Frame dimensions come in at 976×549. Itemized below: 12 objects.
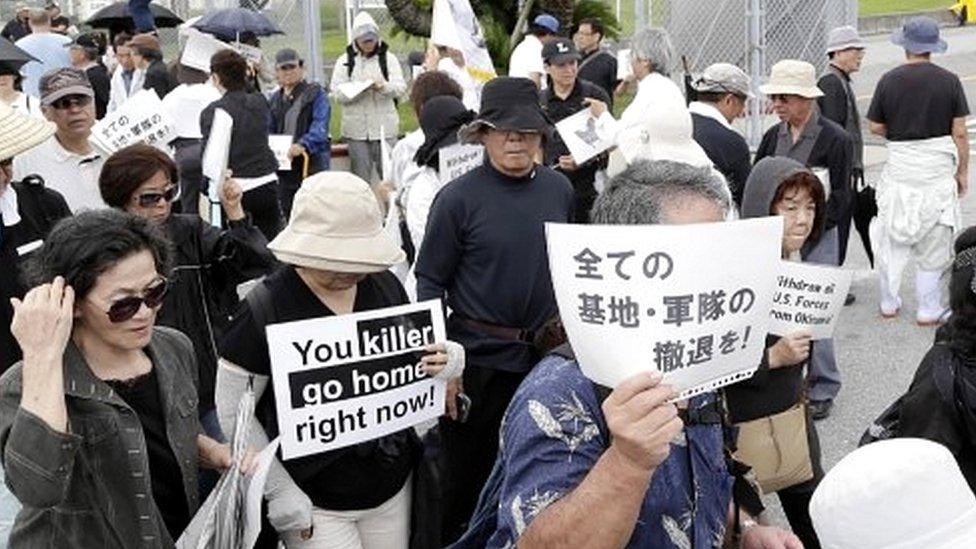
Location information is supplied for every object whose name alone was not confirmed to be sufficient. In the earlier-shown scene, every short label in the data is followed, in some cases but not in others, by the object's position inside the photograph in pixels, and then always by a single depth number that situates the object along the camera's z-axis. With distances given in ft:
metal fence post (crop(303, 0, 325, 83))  39.09
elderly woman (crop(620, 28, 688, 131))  28.12
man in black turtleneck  15.08
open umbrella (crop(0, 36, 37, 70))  24.14
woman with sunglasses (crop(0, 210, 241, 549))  8.80
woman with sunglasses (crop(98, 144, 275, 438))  14.38
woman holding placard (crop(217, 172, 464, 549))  11.73
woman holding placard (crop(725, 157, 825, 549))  12.80
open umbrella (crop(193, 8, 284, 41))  34.65
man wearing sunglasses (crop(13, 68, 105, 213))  18.66
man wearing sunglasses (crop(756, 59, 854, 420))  22.29
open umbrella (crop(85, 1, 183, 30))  41.60
